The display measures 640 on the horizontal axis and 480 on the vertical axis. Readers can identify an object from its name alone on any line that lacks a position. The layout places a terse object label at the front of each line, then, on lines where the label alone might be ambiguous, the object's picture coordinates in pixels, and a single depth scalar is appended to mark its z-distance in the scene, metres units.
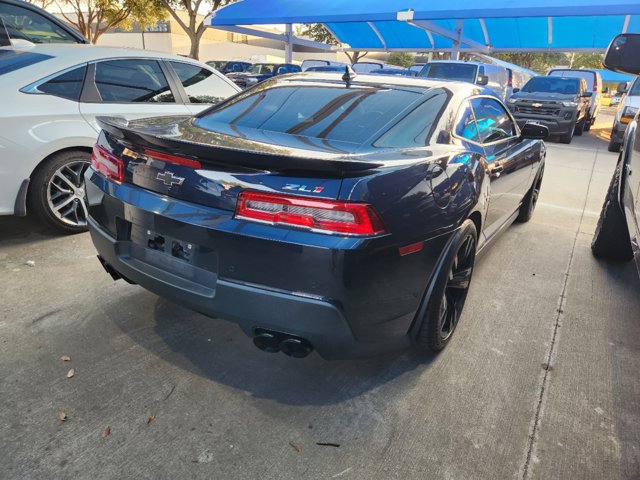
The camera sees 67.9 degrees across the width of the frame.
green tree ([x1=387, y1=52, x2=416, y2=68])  50.35
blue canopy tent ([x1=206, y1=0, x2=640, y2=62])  13.59
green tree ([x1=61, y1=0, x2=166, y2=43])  22.48
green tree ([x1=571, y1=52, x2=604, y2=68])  59.22
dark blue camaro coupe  1.90
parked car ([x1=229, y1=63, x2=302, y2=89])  16.73
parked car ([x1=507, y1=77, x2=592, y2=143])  12.20
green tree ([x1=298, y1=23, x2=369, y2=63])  40.91
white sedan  3.57
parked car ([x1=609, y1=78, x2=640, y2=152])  10.41
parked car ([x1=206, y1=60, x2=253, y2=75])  22.50
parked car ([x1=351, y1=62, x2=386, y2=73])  26.19
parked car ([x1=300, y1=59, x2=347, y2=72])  22.89
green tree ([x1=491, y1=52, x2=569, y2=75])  54.41
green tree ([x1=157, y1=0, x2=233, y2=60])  21.42
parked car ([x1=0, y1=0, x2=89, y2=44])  5.60
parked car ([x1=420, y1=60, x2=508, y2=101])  13.39
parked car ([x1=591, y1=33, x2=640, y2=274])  2.98
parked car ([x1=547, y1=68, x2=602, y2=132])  15.76
